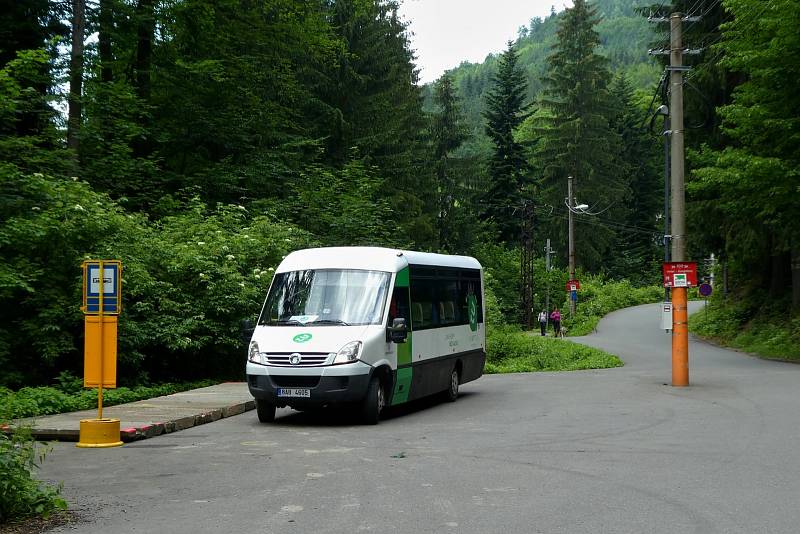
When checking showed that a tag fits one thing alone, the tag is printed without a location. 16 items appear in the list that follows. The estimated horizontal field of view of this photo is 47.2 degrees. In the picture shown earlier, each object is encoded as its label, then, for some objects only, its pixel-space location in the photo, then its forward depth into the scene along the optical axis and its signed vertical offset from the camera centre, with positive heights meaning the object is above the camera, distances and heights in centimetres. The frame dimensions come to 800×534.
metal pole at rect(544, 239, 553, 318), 6686 +290
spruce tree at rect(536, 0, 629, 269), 7119 +1310
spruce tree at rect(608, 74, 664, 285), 8869 +957
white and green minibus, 1340 -59
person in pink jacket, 5154 -141
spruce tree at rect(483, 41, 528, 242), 7388 +1227
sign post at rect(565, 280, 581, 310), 5528 +36
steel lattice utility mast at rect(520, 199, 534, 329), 5569 +201
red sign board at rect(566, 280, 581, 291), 5519 +60
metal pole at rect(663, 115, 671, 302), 3829 +475
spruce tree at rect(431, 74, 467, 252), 6328 +982
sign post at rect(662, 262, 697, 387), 1986 -33
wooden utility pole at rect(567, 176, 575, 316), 5534 +274
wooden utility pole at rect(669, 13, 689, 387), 2014 +194
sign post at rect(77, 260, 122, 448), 1201 -33
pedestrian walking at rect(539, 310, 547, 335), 5284 -151
